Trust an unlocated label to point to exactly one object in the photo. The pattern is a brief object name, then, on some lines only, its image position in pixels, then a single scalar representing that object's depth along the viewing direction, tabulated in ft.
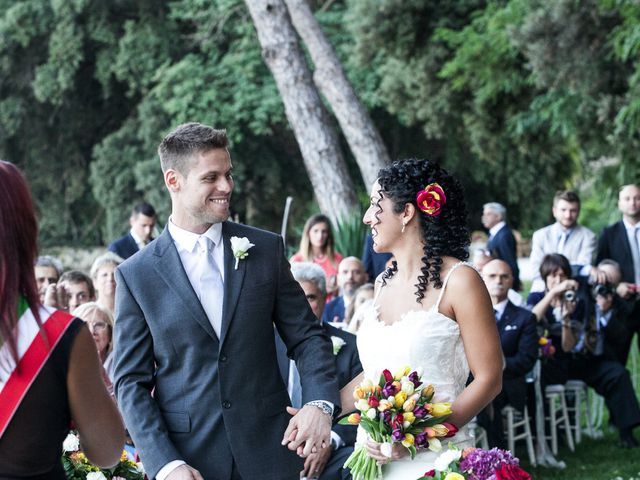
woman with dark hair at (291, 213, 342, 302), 32.78
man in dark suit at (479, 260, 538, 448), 26.94
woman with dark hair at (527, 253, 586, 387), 29.50
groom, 11.78
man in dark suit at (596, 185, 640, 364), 32.58
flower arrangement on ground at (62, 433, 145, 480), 14.96
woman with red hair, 7.97
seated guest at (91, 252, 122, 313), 24.84
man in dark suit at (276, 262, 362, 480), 19.19
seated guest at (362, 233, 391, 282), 33.73
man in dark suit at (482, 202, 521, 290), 35.09
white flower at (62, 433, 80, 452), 15.12
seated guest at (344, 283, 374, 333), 26.35
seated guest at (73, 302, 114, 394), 20.45
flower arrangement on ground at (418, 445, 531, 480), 11.50
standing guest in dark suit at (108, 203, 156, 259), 32.14
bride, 12.32
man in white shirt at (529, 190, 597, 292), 32.89
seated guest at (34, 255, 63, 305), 27.25
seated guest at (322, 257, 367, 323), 29.60
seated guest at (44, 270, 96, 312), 24.52
